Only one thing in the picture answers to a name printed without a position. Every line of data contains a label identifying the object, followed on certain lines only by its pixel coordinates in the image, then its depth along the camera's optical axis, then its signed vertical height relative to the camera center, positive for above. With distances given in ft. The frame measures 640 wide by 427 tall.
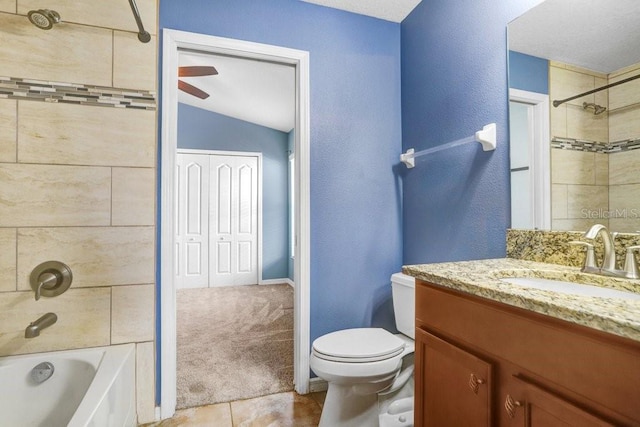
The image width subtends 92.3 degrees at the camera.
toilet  4.60 -2.44
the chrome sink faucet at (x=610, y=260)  3.07 -0.46
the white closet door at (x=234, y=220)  15.42 -0.18
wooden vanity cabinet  1.95 -1.21
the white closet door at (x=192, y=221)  14.90 -0.21
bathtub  4.19 -2.45
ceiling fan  9.49 +4.62
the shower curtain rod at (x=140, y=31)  4.53 +3.07
